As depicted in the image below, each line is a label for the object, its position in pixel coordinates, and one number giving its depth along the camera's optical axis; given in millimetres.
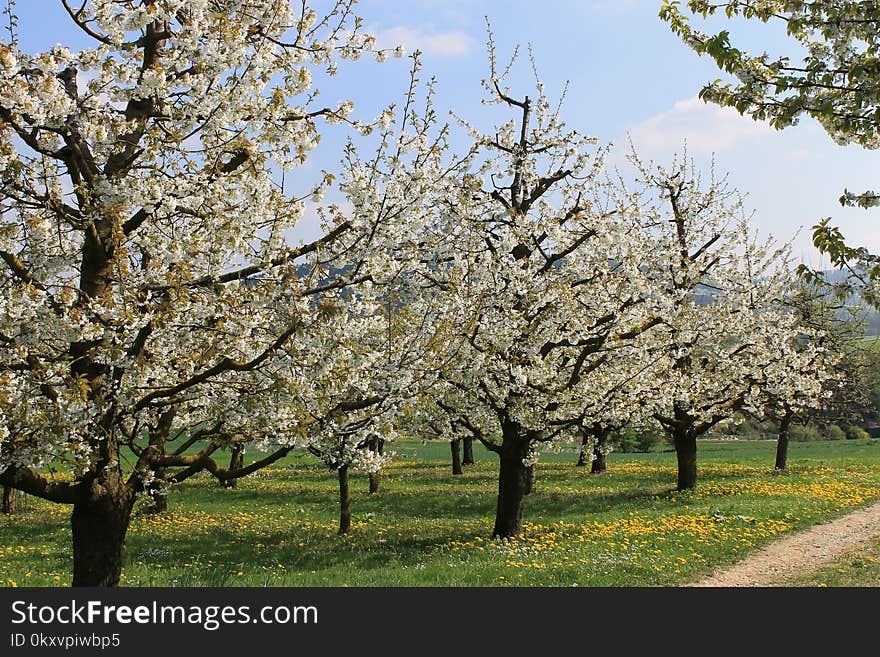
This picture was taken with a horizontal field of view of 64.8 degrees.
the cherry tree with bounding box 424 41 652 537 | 14352
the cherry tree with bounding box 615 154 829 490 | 23453
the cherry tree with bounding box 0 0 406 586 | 6977
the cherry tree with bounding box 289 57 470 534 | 7781
